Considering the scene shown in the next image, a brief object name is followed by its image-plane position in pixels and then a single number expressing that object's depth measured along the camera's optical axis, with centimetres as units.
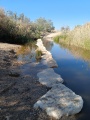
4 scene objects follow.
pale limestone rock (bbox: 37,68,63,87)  335
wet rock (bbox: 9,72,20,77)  381
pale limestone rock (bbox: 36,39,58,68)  494
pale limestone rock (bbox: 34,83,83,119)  233
